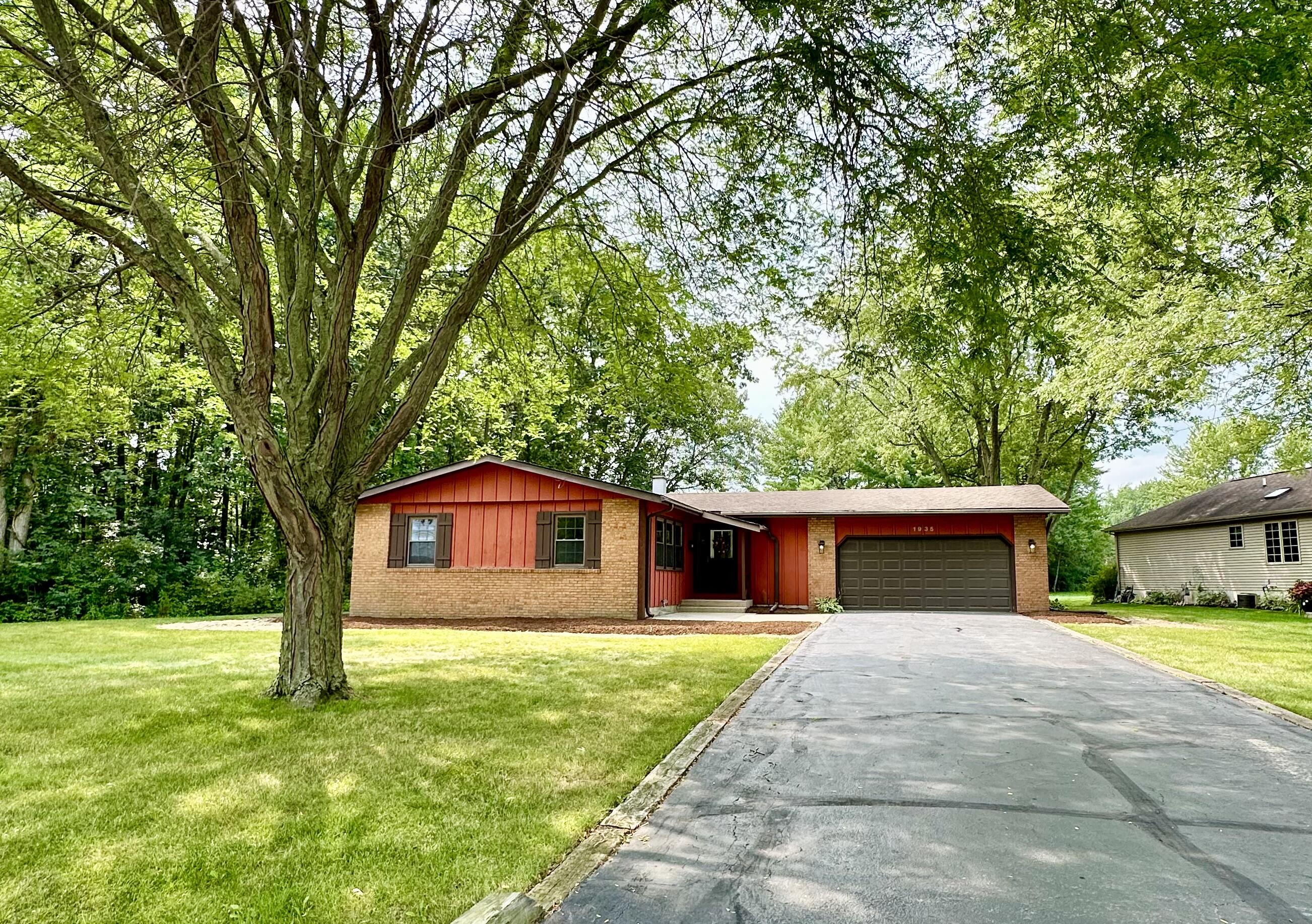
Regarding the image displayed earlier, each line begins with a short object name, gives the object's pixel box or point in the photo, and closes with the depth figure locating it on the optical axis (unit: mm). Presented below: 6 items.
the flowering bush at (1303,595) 19469
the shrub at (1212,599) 23125
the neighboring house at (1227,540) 21469
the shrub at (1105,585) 28734
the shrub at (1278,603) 20125
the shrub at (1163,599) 24656
